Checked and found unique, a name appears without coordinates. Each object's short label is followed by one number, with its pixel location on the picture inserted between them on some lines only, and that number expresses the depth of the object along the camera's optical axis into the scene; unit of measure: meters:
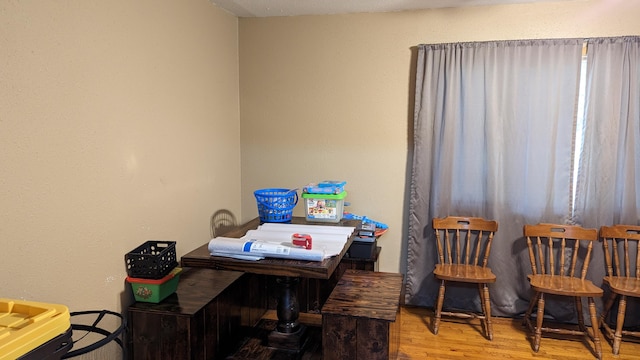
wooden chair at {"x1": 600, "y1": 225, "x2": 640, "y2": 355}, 2.74
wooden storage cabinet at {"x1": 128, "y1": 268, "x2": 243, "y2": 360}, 2.13
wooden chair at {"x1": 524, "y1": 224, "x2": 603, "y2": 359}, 2.75
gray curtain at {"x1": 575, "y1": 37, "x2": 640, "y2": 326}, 2.88
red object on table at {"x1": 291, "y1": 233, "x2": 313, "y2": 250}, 2.00
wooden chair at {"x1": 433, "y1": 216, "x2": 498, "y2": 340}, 2.94
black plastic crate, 2.21
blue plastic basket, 2.62
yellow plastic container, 1.12
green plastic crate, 2.21
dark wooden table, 1.88
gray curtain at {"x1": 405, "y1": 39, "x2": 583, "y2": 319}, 3.01
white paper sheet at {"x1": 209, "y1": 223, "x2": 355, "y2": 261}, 1.95
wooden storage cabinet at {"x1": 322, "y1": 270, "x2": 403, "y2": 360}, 2.07
